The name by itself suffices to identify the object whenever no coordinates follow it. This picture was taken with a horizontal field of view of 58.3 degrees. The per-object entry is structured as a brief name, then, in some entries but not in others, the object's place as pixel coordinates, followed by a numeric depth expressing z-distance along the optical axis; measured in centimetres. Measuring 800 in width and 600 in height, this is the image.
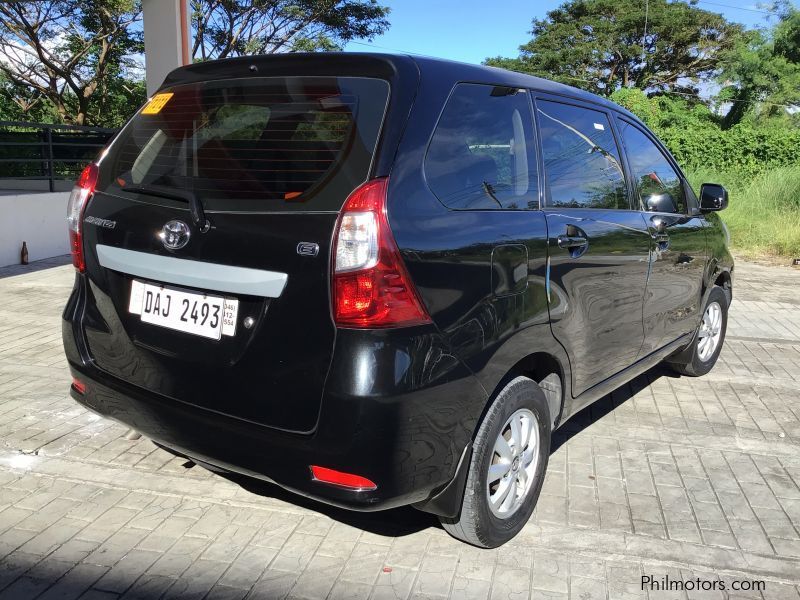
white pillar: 886
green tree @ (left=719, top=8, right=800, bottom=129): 2842
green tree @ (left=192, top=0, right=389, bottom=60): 2564
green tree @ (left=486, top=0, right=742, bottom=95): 4016
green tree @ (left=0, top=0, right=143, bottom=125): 2456
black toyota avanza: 222
